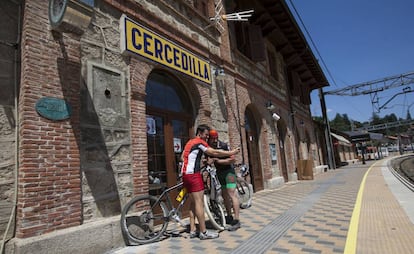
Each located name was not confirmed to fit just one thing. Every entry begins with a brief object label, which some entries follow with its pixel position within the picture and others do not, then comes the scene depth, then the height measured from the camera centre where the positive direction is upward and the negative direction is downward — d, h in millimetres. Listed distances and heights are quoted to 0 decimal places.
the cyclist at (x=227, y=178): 4953 -288
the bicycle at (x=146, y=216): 4250 -790
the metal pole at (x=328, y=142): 22281 +1012
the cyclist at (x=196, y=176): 4297 -169
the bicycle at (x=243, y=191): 6801 -762
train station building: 3504 +1215
